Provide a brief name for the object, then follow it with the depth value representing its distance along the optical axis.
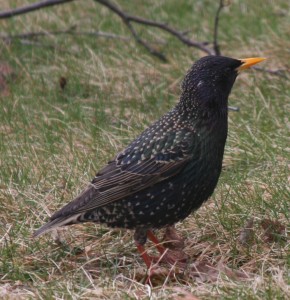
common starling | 8.83
